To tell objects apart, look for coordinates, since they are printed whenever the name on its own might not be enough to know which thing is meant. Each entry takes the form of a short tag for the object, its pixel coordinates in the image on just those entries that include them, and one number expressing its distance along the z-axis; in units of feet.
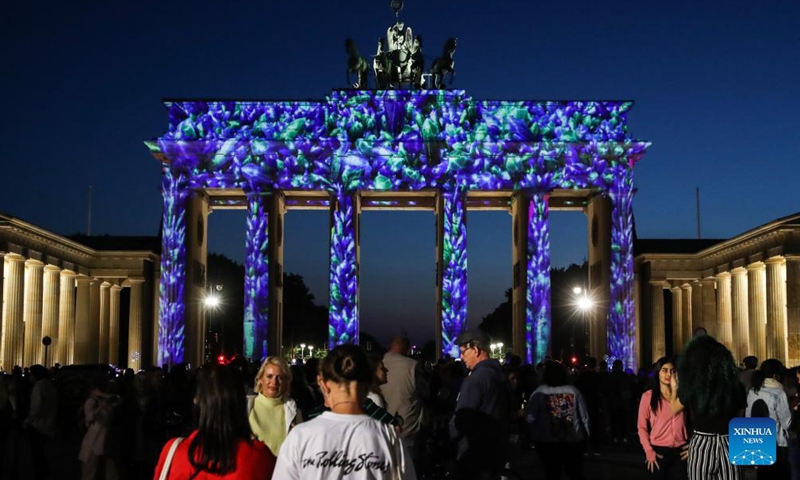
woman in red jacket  20.04
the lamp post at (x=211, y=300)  187.67
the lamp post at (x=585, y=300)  182.29
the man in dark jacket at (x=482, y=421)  35.83
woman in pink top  34.88
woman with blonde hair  29.53
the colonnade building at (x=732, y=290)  162.20
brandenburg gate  184.85
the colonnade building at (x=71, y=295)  169.37
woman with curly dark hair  29.68
